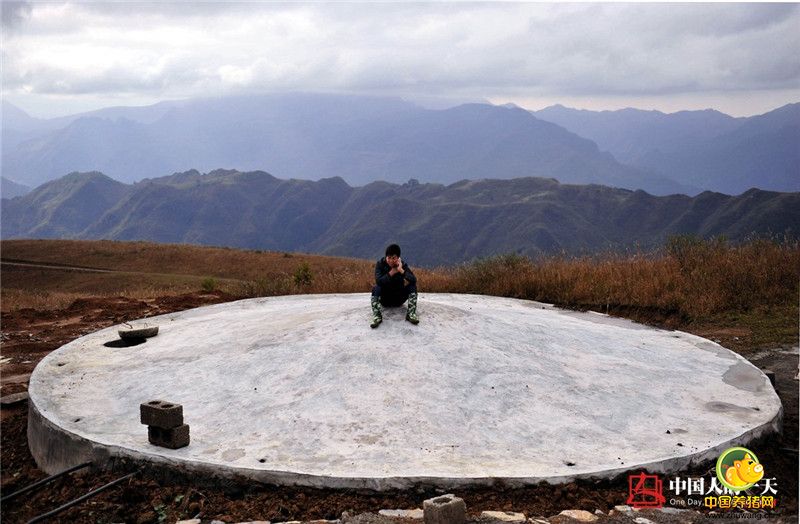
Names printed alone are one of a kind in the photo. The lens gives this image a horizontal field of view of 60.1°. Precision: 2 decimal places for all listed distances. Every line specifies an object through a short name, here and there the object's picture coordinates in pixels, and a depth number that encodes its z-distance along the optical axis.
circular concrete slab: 5.50
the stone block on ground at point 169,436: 5.59
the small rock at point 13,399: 8.07
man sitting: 7.50
